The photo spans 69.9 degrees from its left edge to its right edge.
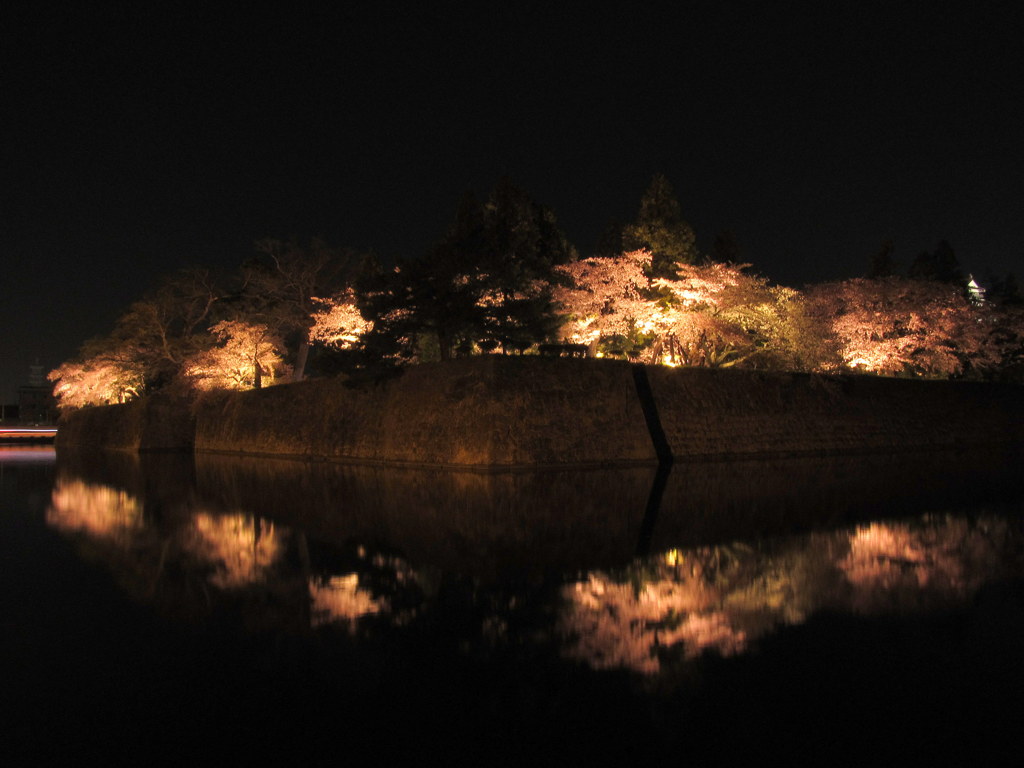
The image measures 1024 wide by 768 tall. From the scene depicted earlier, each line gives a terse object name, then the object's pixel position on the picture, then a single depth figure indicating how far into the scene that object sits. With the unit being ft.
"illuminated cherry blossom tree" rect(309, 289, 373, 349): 87.15
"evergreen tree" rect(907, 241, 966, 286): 122.62
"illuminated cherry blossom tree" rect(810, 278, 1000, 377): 82.69
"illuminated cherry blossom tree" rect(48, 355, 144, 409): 113.60
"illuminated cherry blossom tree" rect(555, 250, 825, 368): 76.02
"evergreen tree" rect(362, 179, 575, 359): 62.75
